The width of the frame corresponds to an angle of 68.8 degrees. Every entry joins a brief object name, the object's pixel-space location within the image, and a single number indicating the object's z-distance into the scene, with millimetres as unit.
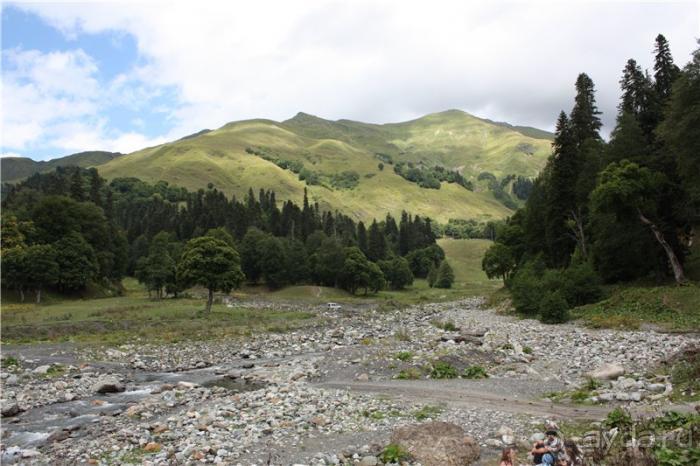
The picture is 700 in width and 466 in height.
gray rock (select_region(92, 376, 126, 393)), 27375
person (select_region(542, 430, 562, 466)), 11531
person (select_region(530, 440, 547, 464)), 11777
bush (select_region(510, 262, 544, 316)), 50819
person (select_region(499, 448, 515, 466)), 11359
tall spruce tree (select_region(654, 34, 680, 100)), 54844
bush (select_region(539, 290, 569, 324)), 43000
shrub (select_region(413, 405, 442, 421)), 18422
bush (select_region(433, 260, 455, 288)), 146500
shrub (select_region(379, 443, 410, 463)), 14023
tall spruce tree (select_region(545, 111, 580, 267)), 61062
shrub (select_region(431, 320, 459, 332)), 45094
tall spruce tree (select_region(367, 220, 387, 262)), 150625
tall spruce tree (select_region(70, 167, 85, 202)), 112188
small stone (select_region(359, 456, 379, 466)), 13938
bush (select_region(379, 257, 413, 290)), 138288
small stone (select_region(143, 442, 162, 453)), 16108
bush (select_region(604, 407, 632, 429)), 14539
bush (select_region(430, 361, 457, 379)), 26250
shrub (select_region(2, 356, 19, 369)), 32375
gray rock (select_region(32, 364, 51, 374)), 31020
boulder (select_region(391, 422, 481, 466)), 13930
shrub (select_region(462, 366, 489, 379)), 25750
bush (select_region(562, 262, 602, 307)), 48719
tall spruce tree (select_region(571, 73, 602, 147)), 63688
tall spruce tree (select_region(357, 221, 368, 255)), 152675
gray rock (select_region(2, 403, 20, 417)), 22391
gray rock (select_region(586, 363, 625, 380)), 22359
